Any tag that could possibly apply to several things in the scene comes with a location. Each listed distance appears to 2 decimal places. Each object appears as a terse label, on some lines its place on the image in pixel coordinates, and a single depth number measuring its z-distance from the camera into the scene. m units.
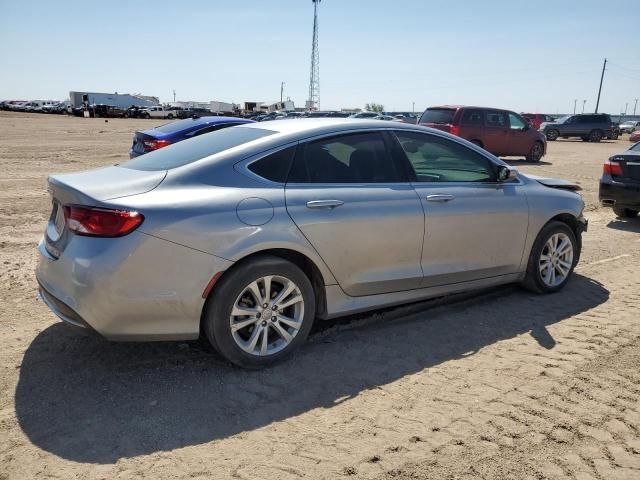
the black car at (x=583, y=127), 36.12
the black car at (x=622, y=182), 8.54
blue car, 9.43
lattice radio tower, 84.88
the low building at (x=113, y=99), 75.75
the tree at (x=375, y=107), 111.88
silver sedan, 3.12
